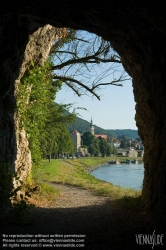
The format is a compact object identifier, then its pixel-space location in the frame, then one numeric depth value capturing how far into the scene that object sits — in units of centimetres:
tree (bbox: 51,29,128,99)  1548
